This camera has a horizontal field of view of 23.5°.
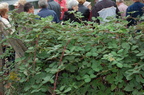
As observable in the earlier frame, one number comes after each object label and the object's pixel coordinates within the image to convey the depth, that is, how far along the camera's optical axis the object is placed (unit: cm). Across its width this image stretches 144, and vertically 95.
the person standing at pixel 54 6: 848
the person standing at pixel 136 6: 688
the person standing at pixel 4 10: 734
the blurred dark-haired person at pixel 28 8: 730
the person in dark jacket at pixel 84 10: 757
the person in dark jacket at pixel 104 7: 682
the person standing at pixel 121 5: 790
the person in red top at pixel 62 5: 957
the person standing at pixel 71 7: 724
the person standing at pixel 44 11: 687
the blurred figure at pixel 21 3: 813
